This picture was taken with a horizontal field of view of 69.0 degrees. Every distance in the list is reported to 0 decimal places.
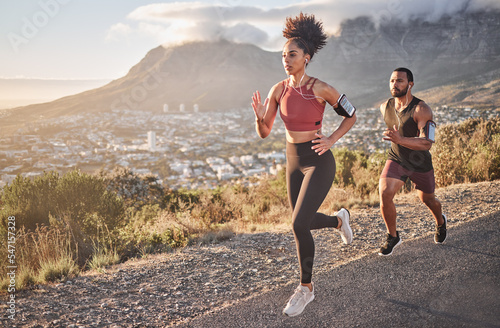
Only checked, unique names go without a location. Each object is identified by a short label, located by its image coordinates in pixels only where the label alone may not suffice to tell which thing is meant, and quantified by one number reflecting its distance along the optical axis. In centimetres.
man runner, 448
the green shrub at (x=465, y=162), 866
